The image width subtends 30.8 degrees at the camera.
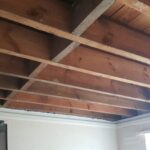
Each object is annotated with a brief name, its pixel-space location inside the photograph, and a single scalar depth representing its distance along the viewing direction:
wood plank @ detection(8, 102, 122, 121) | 3.25
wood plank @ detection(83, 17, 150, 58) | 1.68
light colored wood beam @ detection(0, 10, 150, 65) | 1.38
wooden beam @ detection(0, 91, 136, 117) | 2.96
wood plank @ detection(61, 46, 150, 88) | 2.04
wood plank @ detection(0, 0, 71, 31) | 1.40
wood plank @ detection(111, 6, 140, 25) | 1.65
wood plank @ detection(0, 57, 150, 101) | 2.21
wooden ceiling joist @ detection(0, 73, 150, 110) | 2.63
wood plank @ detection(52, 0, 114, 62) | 1.31
